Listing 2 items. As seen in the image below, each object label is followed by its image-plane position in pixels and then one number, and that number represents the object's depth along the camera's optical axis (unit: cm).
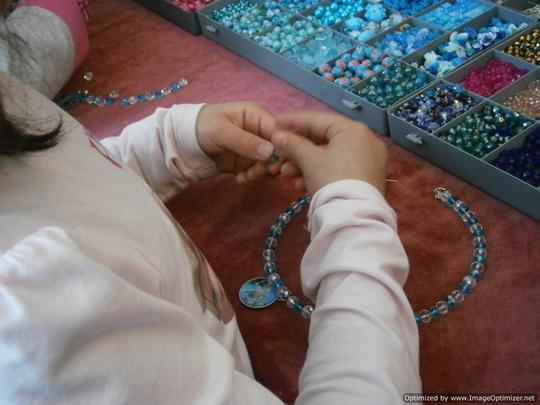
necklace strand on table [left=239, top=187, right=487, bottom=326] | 76
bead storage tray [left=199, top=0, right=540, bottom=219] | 88
